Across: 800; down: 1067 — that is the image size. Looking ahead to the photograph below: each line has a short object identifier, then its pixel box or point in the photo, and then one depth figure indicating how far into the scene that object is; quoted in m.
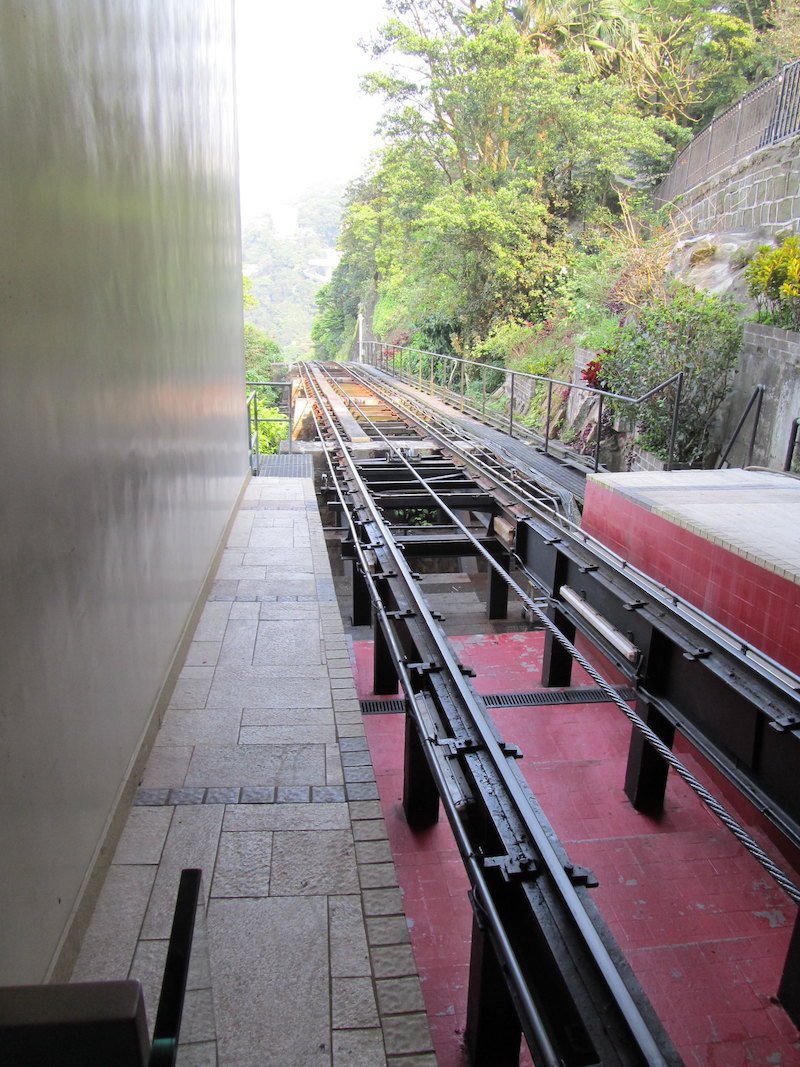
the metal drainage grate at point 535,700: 5.17
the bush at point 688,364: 8.30
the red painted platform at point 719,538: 3.72
